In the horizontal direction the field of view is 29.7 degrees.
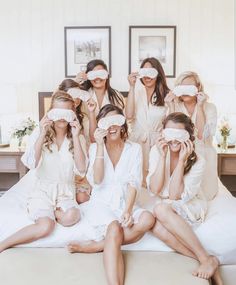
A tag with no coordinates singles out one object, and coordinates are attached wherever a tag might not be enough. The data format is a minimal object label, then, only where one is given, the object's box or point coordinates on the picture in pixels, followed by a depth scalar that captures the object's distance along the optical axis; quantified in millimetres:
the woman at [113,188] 2373
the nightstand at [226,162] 3834
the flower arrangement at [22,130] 4035
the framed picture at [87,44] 4176
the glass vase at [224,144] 3959
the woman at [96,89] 3084
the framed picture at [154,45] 4141
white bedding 2412
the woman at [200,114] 3037
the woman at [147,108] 3203
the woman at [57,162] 2539
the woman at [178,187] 2367
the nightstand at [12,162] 3945
